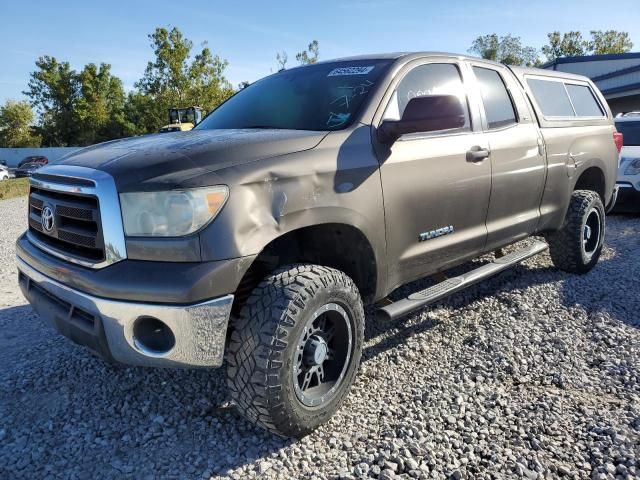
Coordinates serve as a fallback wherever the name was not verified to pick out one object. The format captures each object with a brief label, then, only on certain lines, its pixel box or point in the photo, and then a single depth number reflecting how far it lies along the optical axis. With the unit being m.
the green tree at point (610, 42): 64.88
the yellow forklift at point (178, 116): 19.08
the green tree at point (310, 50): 42.97
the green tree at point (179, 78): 30.38
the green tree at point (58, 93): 50.12
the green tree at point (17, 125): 55.31
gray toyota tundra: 2.04
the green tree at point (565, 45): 67.81
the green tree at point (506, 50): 70.62
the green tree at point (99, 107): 48.72
